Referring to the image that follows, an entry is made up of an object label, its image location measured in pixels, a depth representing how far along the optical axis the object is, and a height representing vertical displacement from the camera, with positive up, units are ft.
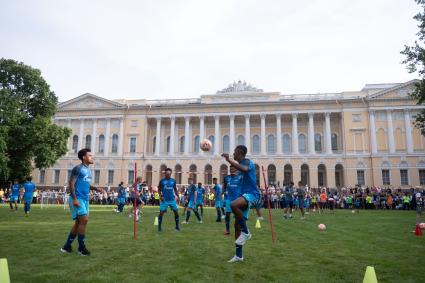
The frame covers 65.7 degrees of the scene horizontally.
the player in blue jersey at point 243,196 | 22.00 -0.53
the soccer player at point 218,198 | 54.44 -1.69
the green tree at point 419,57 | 67.82 +27.55
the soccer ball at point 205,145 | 44.53 +5.83
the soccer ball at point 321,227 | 41.59 -4.83
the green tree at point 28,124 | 101.09 +20.15
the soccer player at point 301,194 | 60.19 -1.02
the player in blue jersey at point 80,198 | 24.58 -0.77
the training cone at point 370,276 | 13.69 -3.62
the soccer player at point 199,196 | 56.29 -1.41
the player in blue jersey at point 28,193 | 60.80 -0.99
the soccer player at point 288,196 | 60.85 -1.40
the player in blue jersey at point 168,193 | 39.14 -0.58
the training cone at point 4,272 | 13.33 -3.41
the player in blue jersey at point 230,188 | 38.39 +0.04
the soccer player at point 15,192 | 75.43 -0.97
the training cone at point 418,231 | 36.86 -4.68
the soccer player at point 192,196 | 51.61 -1.23
